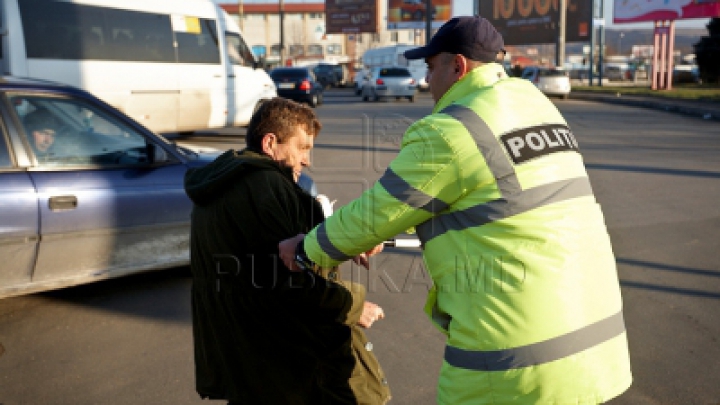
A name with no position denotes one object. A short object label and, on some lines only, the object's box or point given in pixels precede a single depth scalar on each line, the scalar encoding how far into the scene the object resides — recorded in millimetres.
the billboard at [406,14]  63562
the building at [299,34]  88500
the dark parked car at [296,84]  28125
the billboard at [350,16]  67375
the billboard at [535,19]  50969
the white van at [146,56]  13320
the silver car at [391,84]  30828
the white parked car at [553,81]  33469
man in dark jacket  2568
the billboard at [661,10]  35469
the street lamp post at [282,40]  52188
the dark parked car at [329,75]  52562
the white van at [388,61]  40062
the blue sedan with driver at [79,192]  5055
